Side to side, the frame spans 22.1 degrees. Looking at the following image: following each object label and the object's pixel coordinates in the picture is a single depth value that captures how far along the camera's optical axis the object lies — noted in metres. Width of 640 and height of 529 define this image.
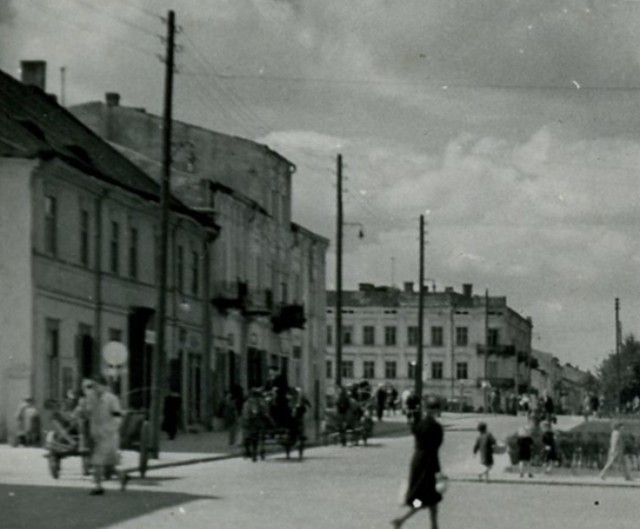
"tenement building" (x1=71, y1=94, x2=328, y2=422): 54.81
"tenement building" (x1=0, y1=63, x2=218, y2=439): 36.34
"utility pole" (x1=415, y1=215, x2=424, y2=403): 66.69
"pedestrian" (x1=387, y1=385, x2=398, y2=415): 80.91
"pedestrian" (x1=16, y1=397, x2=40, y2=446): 34.84
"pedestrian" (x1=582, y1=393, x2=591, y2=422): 83.81
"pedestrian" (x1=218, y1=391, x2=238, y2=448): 39.28
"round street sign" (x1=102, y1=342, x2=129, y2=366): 31.72
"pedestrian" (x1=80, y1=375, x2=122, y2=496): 22.55
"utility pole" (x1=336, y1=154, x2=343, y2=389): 50.50
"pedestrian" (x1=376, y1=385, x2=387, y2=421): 66.81
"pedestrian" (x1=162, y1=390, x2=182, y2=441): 43.31
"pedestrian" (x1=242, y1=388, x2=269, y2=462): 33.38
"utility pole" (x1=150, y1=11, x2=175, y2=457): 31.67
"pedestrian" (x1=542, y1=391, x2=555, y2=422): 42.65
